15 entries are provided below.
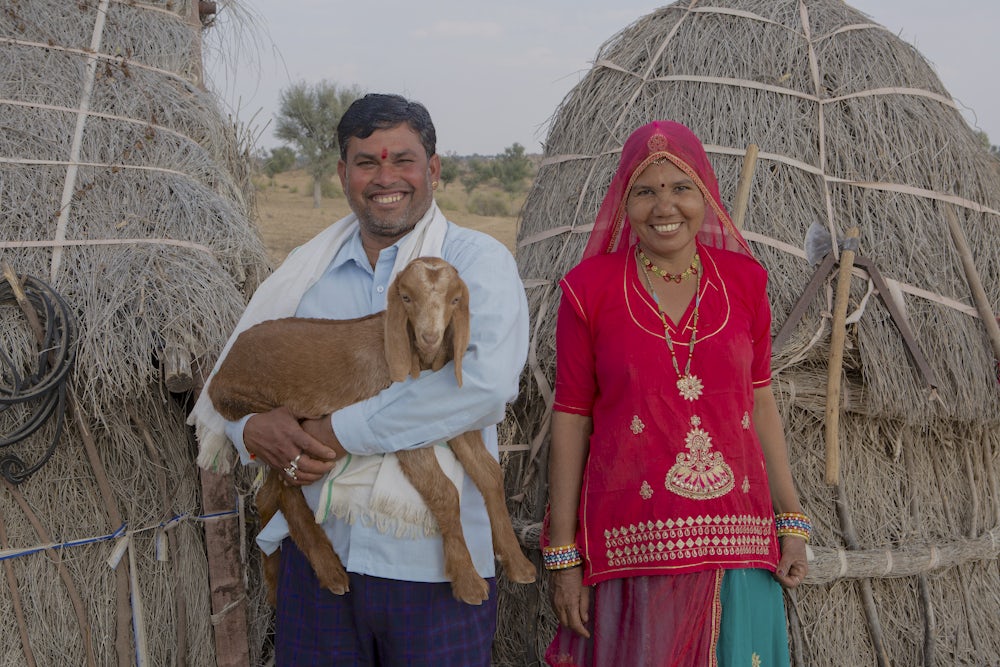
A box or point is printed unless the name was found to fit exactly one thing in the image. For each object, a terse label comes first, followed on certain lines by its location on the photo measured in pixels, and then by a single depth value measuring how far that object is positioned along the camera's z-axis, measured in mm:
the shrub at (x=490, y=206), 27766
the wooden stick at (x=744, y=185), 3924
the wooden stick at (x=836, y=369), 3629
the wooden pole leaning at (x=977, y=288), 4086
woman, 2611
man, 2400
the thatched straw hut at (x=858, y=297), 3922
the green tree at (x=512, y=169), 31875
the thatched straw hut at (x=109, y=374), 3588
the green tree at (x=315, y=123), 24828
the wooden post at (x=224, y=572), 3877
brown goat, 2295
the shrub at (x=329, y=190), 28488
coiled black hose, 3438
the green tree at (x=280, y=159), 29016
